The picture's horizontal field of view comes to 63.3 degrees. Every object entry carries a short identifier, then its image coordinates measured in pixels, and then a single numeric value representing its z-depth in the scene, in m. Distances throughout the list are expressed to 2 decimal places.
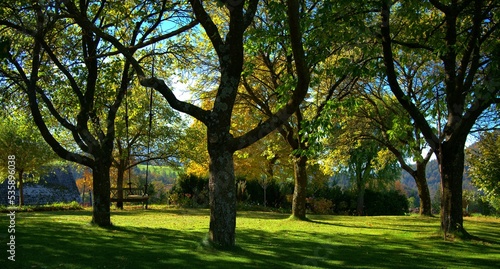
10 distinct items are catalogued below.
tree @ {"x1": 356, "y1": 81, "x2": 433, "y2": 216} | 19.39
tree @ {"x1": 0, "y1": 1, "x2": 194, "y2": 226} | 9.77
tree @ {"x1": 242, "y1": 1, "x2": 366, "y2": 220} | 8.59
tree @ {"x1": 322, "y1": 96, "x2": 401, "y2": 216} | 19.95
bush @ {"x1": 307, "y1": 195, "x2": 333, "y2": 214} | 29.56
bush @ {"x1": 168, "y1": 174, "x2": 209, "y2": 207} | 26.17
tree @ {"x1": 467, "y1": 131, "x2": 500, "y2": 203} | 21.53
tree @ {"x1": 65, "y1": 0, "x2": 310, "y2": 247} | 7.41
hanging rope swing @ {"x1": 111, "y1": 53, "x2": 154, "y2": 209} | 20.31
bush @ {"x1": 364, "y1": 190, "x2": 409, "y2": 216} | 35.12
